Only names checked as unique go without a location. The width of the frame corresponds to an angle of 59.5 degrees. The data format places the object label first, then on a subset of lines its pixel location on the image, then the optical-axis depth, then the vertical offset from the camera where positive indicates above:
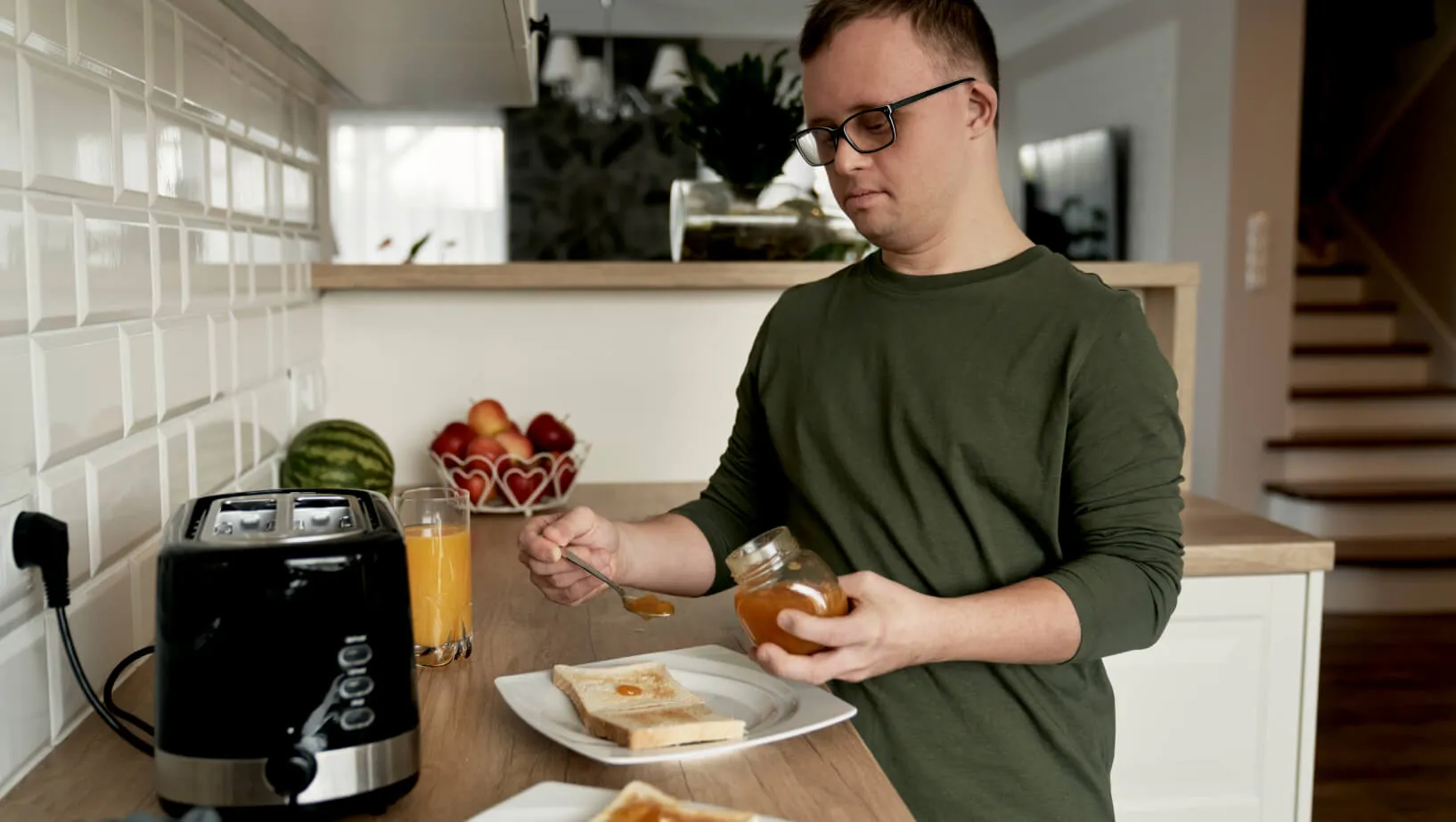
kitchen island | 0.88 -0.35
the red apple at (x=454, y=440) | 1.97 -0.23
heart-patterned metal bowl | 1.92 -0.28
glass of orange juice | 1.16 -0.25
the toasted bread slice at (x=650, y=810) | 0.77 -0.31
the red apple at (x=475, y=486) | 1.93 -0.29
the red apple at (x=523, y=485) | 1.92 -0.29
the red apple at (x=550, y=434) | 2.01 -0.22
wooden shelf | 2.05 +0.03
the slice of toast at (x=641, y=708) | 0.91 -0.31
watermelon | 1.77 -0.23
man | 1.10 -0.14
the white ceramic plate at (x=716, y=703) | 0.90 -0.32
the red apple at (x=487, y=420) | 2.02 -0.20
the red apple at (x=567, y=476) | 1.97 -0.28
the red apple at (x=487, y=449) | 1.92 -0.24
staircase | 4.91 -0.57
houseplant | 2.05 +0.20
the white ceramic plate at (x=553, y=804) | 0.79 -0.32
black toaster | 0.76 -0.23
